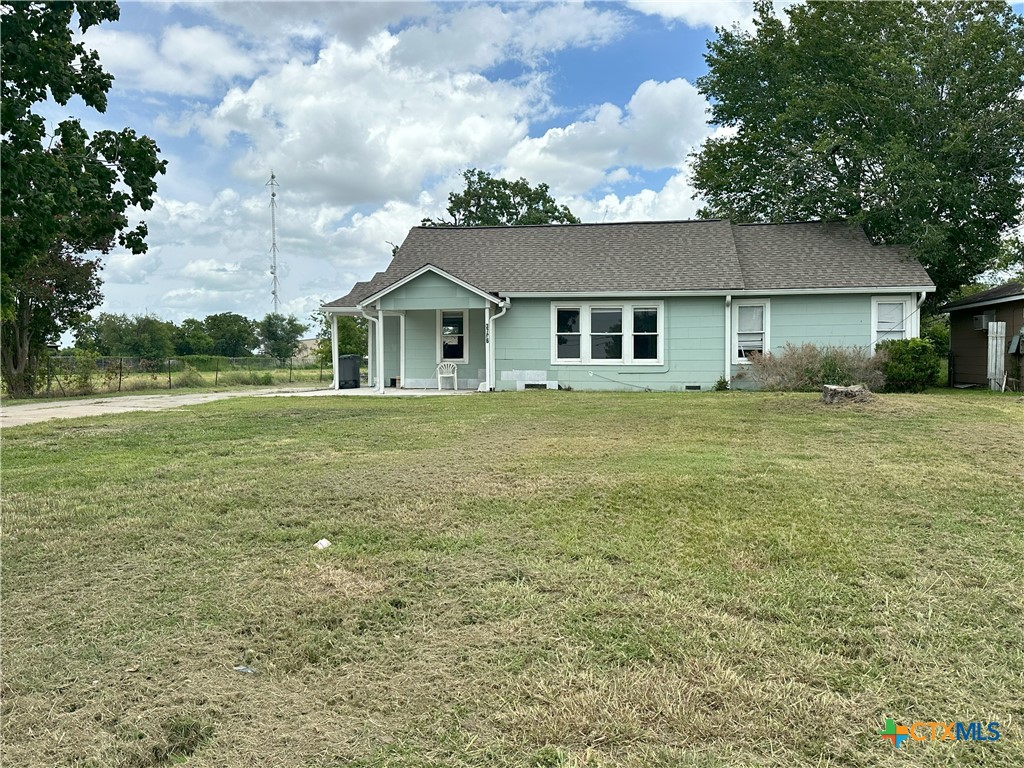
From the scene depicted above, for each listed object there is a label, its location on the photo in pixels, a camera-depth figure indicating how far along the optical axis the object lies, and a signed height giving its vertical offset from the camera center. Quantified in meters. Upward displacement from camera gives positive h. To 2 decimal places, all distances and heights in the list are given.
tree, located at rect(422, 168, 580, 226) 37.50 +9.58
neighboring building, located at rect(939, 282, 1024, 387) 15.45 +0.81
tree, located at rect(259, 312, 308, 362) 68.19 +3.69
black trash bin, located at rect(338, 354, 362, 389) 19.02 -0.14
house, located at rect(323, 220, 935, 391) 16.08 +1.44
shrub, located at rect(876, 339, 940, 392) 14.13 -0.10
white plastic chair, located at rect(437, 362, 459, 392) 17.38 -0.16
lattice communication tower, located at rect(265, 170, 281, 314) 30.74 +8.59
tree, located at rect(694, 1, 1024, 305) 17.95 +7.28
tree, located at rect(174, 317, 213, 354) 62.50 +2.62
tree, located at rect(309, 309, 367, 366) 30.05 +1.24
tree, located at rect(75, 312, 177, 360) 56.06 +3.13
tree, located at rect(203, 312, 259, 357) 65.19 +3.52
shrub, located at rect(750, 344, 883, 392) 14.12 -0.16
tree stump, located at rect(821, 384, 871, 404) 10.66 -0.56
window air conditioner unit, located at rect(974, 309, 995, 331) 16.91 +1.05
